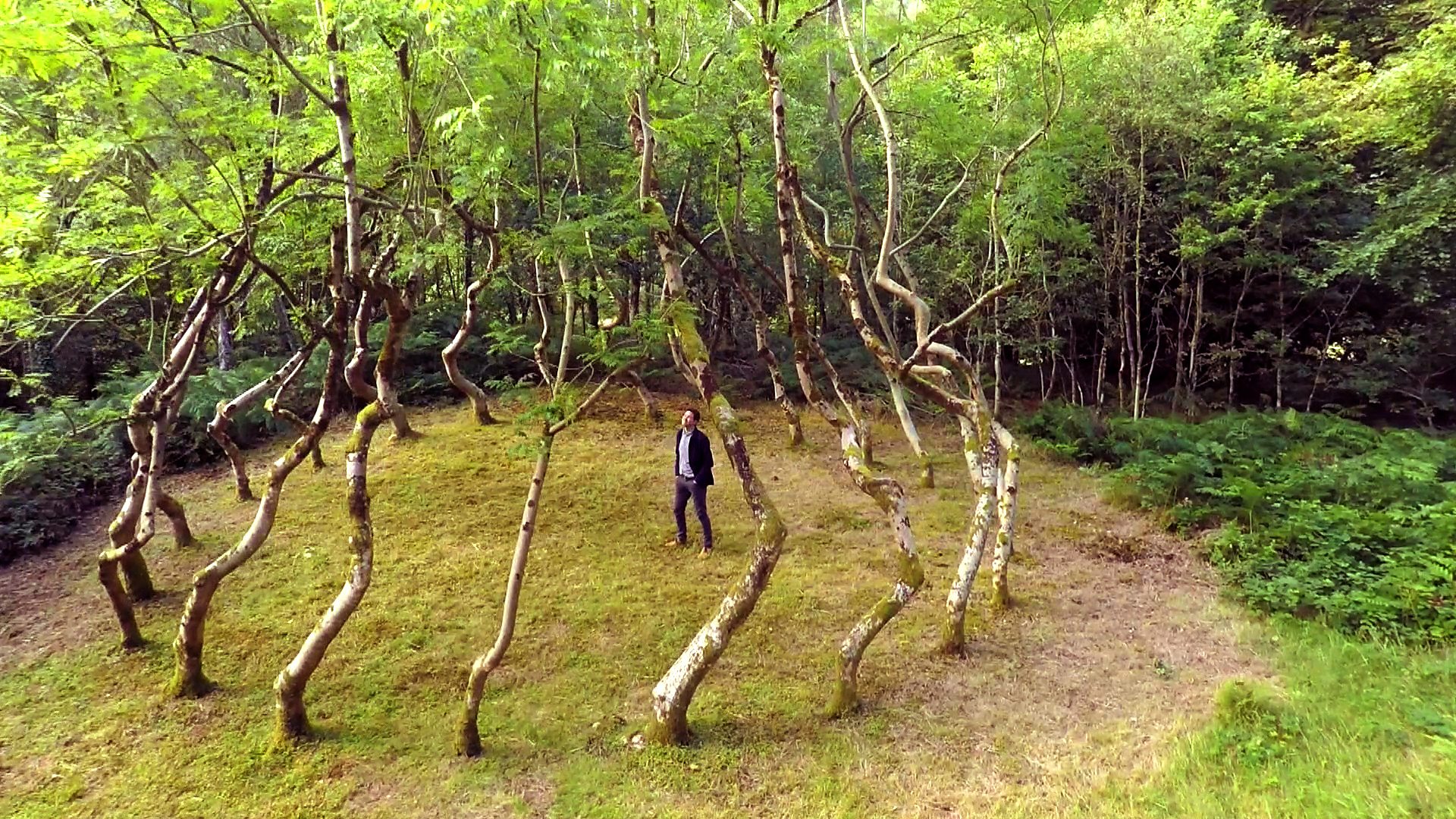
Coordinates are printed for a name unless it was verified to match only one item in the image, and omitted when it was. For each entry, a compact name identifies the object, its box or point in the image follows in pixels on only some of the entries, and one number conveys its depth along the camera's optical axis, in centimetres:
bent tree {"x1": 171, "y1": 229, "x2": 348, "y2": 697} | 600
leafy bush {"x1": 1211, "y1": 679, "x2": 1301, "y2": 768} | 509
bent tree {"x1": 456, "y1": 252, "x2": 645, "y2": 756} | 561
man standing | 938
